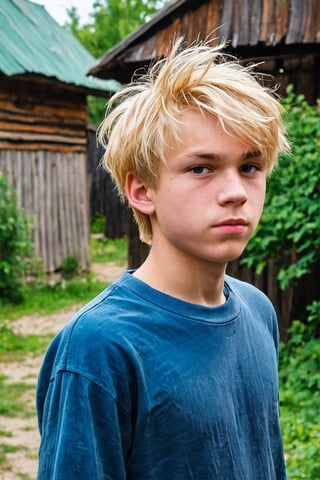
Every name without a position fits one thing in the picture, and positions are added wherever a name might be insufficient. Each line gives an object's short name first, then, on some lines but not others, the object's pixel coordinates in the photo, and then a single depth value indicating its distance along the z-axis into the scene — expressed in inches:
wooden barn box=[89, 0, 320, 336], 274.8
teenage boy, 50.3
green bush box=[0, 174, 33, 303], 379.6
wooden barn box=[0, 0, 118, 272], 432.8
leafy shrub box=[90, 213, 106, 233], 799.1
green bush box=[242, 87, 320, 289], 217.5
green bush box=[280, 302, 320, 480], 139.7
